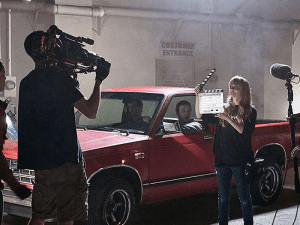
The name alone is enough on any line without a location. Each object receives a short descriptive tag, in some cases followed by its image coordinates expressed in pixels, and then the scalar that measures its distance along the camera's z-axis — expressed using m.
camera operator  3.52
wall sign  13.93
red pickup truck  5.33
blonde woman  5.22
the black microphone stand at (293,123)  5.48
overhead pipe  11.23
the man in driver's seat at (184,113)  6.53
